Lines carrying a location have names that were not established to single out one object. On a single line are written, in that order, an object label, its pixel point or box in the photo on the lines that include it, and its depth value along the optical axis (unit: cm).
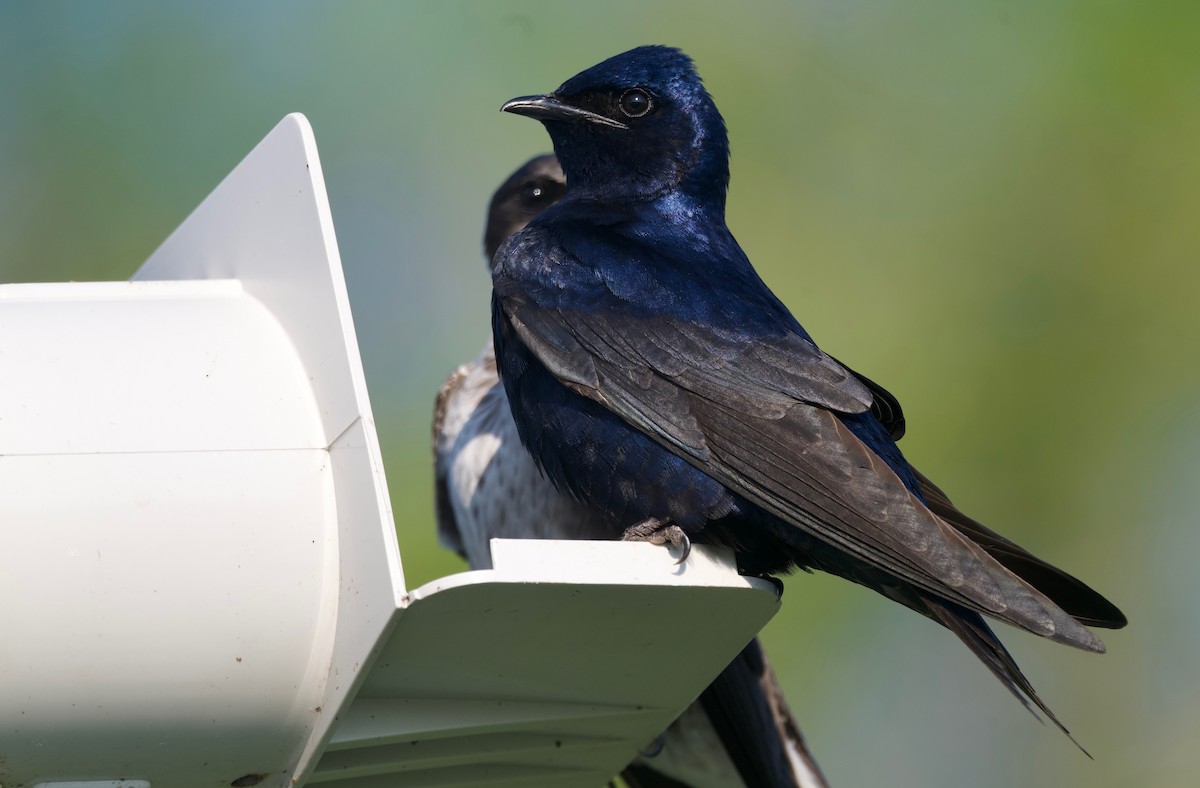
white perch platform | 379
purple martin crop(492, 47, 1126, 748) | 475
